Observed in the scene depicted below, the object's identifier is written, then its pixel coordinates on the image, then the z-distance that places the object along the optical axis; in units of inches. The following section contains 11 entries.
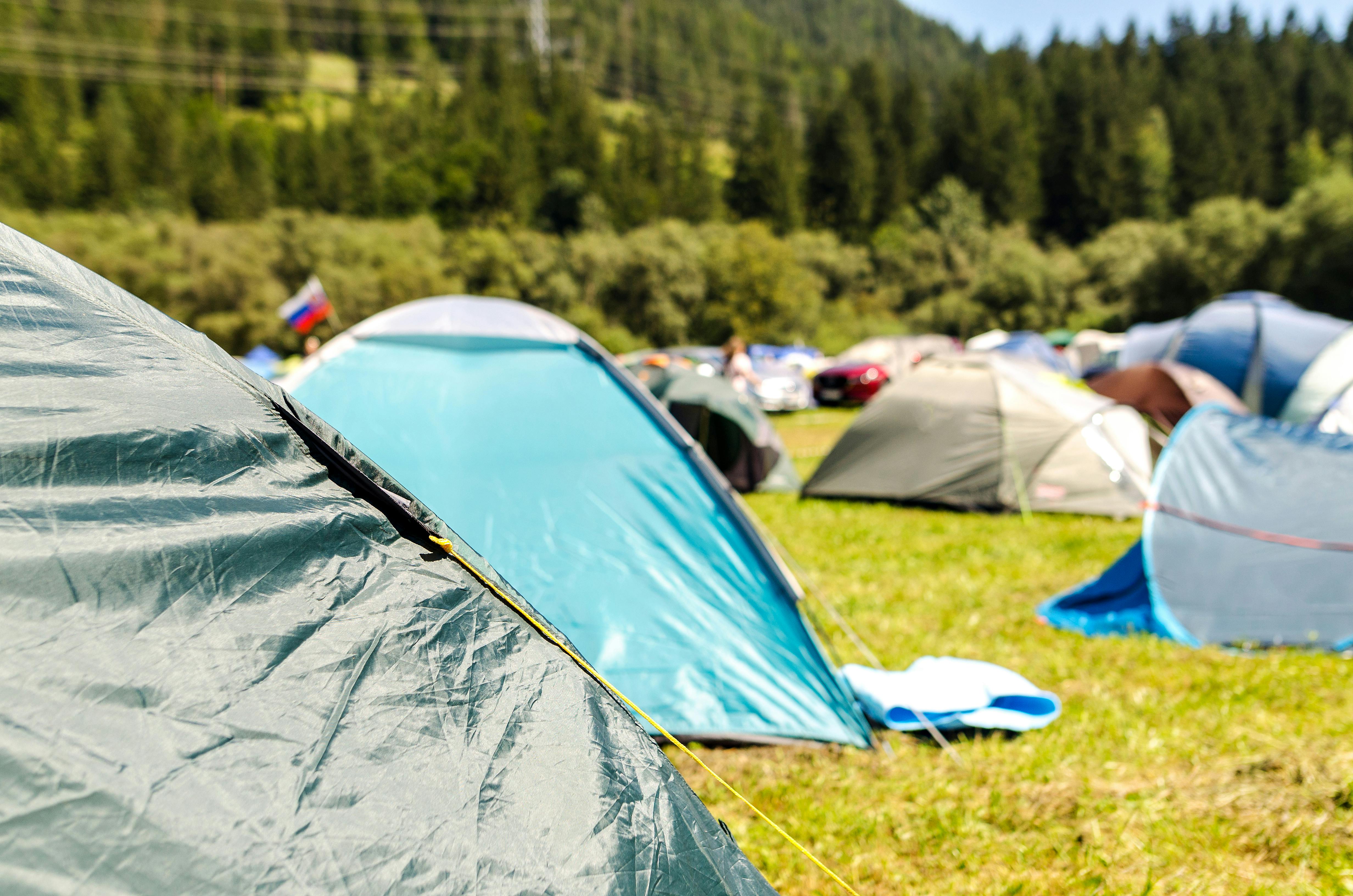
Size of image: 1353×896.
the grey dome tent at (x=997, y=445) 295.0
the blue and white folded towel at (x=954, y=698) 133.8
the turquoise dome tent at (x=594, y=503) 133.2
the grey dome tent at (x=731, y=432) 349.4
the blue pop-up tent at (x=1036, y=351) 782.5
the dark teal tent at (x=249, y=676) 51.6
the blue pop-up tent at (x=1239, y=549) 163.5
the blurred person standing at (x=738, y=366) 376.5
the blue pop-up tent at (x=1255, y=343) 475.2
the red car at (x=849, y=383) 767.1
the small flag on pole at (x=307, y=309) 445.1
